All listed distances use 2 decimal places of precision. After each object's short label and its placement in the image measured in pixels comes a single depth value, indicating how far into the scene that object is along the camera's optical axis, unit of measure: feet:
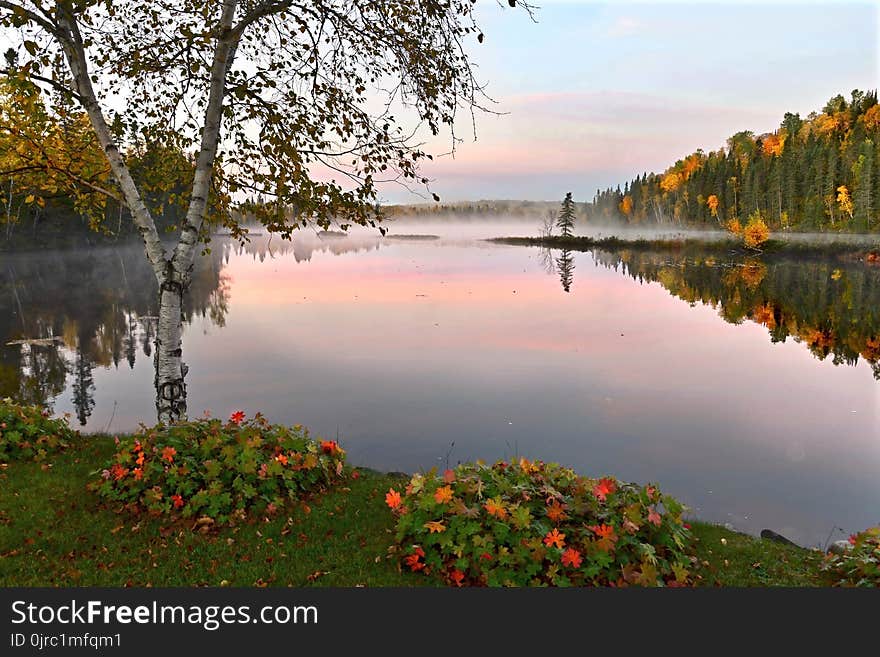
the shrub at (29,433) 31.91
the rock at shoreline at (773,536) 33.81
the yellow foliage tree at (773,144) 433.52
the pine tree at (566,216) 404.16
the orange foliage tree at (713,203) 431.02
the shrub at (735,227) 336.57
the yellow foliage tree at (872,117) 362.70
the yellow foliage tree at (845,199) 313.73
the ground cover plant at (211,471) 25.14
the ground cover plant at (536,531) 20.29
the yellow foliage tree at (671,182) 549.50
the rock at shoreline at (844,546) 24.15
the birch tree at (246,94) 30.25
